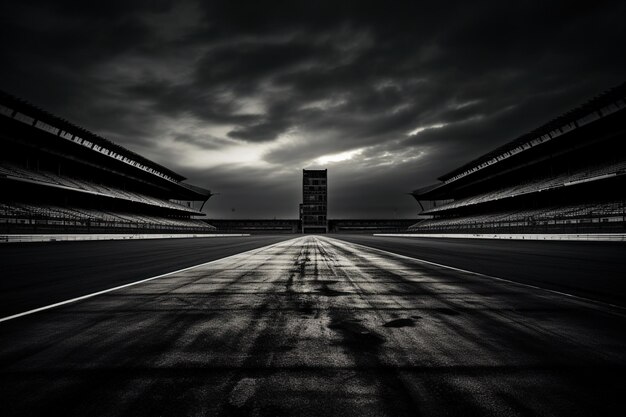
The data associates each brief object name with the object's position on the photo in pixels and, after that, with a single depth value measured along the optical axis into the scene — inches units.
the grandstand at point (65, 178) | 1098.7
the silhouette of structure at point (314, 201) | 4480.8
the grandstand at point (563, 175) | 1116.5
